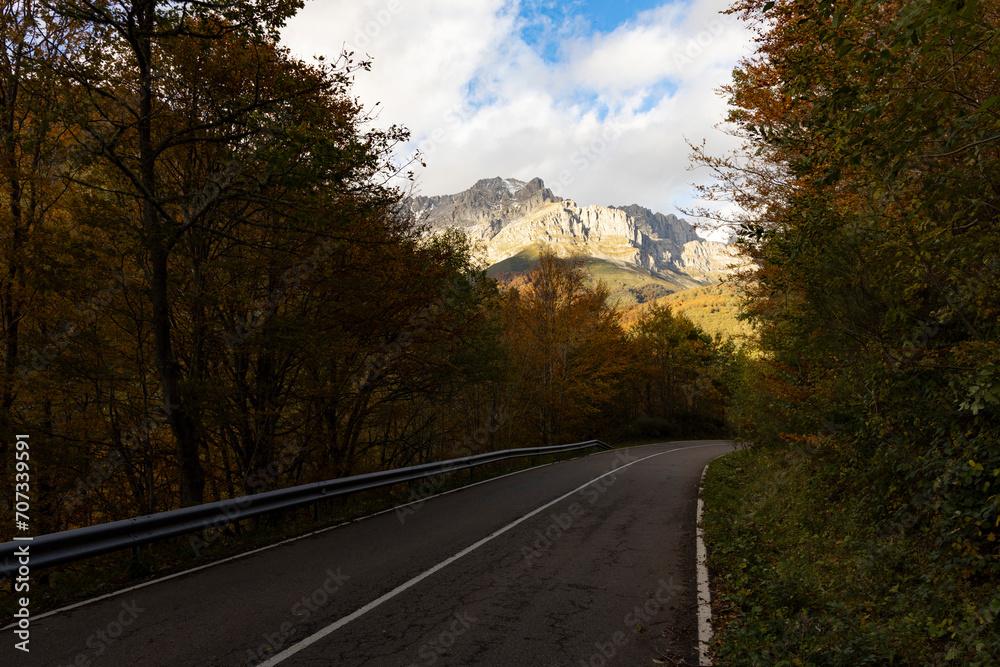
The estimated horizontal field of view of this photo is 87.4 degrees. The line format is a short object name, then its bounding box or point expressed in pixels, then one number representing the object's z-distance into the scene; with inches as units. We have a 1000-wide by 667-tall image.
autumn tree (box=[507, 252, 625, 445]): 1179.3
